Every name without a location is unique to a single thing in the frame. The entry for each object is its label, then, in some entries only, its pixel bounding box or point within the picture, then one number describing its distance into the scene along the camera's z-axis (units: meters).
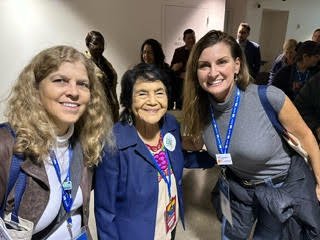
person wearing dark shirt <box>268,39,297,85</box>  4.22
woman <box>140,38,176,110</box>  3.75
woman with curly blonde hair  1.06
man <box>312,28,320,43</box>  5.34
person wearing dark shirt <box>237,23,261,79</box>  4.97
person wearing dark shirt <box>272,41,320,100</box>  3.24
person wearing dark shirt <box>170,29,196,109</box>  4.45
